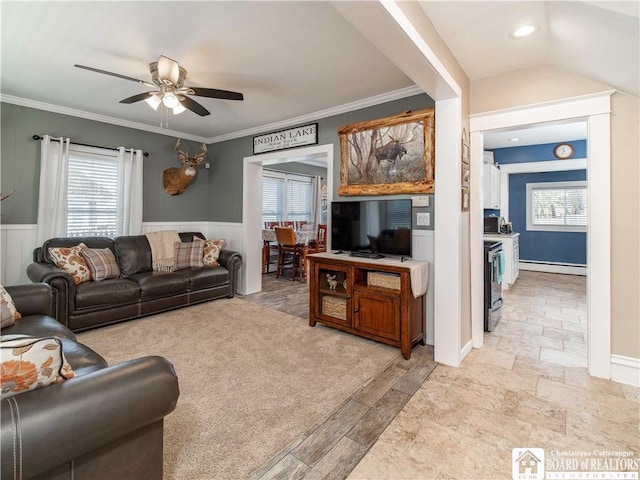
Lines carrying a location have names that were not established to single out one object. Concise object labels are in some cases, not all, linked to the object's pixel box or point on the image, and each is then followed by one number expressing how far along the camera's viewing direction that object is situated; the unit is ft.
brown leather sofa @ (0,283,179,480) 2.80
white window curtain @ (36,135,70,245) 12.50
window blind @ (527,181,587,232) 21.54
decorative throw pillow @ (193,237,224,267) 14.92
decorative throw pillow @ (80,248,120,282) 11.75
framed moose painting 10.09
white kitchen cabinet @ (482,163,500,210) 19.08
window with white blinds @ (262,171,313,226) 23.09
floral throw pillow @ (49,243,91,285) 11.13
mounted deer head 15.55
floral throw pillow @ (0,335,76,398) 3.06
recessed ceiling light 6.93
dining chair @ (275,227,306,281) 19.41
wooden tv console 9.11
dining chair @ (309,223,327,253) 19.75
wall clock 19.54
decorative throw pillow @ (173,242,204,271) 14.39
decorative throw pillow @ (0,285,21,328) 6.55
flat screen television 10.01
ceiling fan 8.15
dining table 21.16
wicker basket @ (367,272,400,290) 9.33
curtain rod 12.46
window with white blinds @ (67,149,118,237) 13.53
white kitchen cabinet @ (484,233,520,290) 17.76
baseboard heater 21.06
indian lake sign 13.38
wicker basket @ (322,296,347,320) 10.66
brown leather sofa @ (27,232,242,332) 10.41
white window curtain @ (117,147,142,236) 14.65
